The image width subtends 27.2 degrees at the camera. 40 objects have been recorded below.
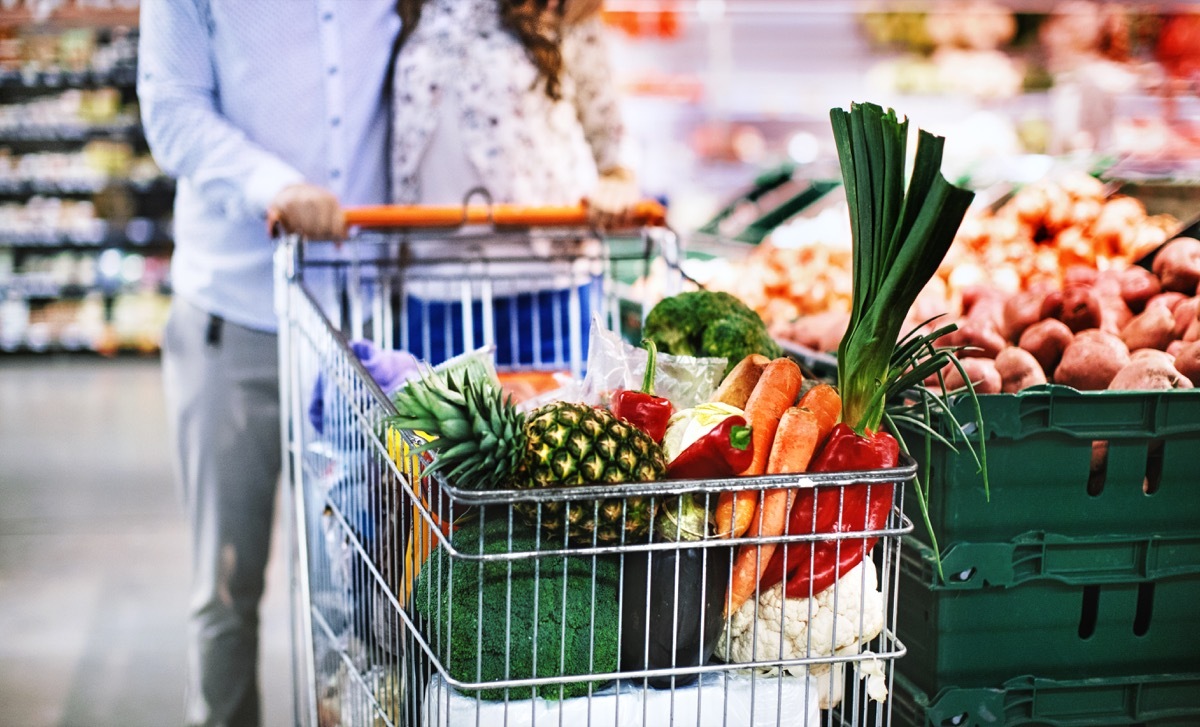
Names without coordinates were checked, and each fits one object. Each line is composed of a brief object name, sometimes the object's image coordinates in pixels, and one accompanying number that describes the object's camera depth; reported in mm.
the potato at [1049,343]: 2815
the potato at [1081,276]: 3082
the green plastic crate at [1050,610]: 2557
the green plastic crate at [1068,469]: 2539
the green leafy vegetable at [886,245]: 2276
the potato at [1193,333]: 2784
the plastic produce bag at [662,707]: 2299
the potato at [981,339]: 2850
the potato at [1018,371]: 2743
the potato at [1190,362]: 2688
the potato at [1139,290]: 2990
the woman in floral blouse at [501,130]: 3214
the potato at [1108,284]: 2995
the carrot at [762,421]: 2292
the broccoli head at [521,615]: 2283
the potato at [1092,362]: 2732
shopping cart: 2267
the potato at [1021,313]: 2912
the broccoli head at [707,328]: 2716
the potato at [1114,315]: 2876
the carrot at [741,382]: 2505
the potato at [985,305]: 2989
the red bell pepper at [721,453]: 2306
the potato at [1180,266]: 2963
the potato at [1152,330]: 2836
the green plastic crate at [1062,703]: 2554
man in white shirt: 3119
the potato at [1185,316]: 2823
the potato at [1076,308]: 2862
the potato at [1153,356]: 2677
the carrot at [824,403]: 2408
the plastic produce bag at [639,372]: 2582
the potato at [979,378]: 2717
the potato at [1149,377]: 2638
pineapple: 2235
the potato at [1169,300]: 2904
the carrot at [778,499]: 2300
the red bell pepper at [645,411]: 2412
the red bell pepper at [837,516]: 2306
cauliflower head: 2324
